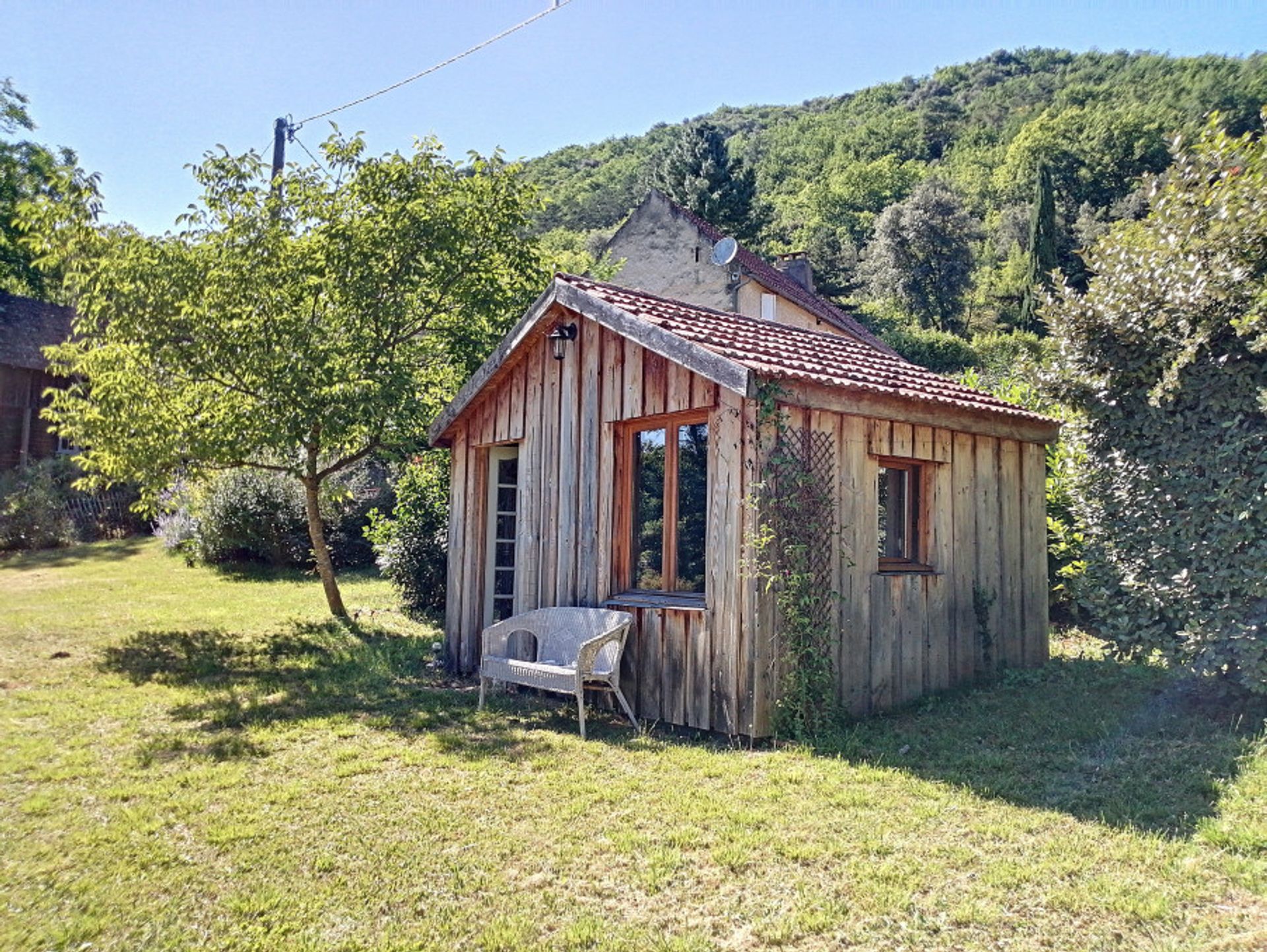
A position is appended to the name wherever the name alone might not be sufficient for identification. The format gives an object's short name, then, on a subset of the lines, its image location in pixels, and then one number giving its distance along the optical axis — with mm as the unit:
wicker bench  6531
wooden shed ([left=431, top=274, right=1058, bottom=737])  6461
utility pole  14609
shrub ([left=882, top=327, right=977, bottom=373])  34000
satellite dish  16719
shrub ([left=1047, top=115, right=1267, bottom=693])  5703
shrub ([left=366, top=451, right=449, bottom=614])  12703
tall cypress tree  42219
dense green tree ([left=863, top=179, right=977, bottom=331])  42625
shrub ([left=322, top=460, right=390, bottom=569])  17516
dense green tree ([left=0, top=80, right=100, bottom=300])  26625
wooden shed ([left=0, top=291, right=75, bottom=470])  26750
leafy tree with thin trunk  10117
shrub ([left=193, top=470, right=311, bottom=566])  16656
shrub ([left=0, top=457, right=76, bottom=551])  19516
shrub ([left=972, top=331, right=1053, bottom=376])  28516
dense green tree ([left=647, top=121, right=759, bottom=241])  35938
